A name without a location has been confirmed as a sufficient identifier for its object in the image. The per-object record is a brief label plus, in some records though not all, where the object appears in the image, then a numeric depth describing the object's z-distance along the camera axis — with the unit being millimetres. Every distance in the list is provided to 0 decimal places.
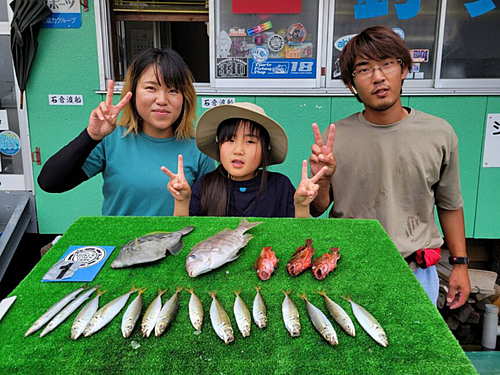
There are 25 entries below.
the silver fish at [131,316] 1237
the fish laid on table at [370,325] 1200
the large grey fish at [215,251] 1566
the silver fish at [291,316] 1235
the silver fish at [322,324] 1201
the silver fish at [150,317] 1241
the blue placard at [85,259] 1560
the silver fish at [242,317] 1237
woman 2350
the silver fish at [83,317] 1233
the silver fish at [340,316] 1240
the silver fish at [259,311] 1274
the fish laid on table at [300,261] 1573
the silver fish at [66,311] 1256
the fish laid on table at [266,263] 1552
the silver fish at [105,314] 1253
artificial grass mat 1113
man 2334
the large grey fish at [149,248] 1638
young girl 2270
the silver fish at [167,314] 1240
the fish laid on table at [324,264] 1548
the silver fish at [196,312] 1269
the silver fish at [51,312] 1255
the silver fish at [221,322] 1207
